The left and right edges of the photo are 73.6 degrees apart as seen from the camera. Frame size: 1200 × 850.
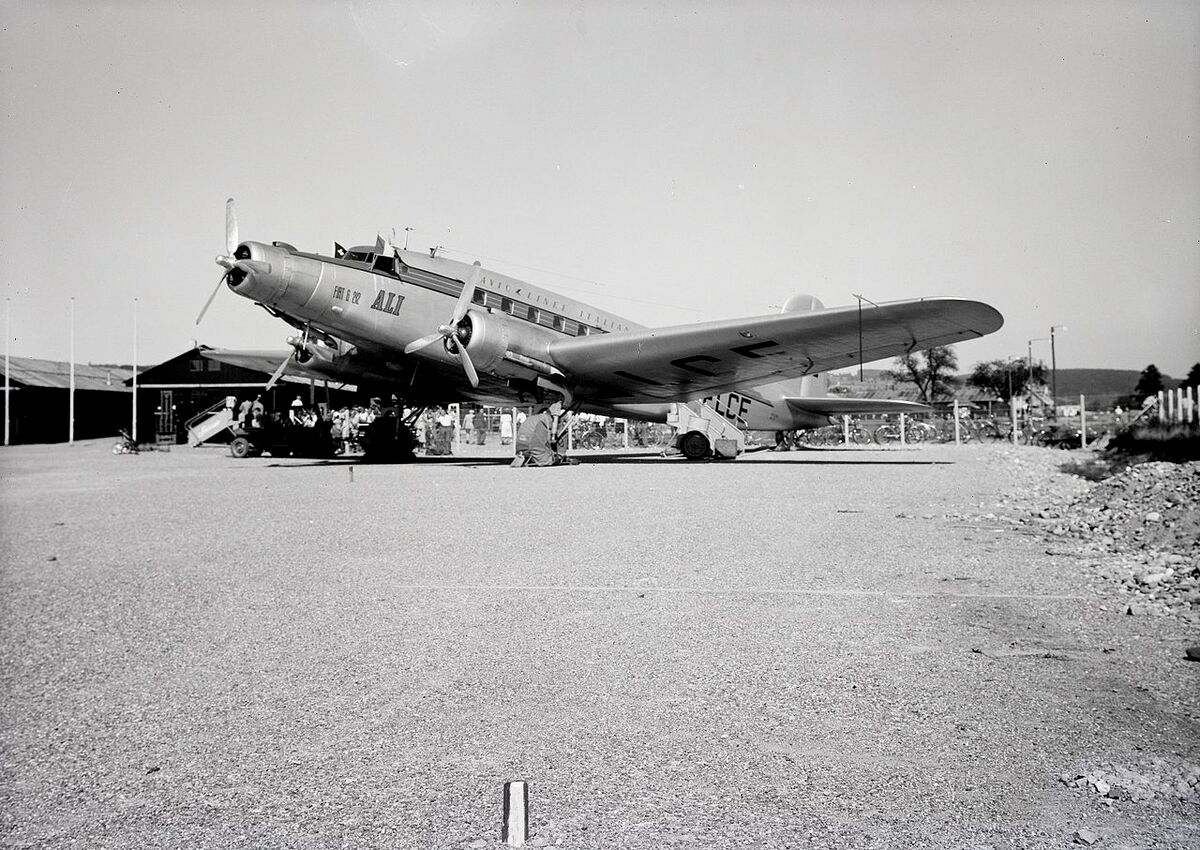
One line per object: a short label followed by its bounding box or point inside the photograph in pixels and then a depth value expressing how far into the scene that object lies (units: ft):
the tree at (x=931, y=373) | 237.25
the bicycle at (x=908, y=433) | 130.62
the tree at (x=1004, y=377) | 229.04
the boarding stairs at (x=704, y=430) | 77.00
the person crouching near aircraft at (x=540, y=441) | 61.05
